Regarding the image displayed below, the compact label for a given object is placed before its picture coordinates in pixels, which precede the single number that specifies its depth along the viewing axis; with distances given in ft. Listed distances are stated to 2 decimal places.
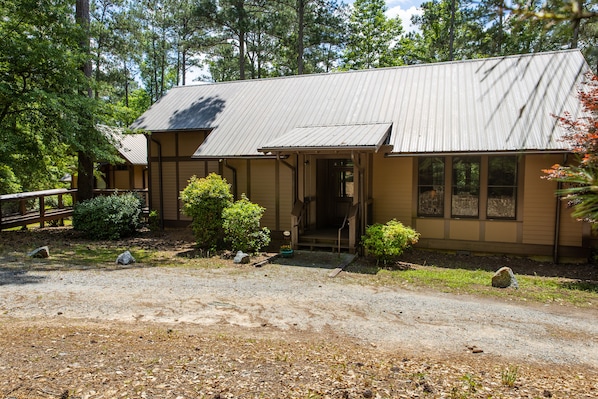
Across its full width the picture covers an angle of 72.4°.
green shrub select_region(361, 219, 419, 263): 31.76
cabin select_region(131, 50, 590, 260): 34.01
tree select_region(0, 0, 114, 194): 38.14
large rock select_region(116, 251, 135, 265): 31.83
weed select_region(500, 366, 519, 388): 12.46
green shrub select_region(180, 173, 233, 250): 37.42
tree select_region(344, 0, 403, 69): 101.19
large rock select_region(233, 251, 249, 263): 33.17
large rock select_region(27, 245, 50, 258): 32.89
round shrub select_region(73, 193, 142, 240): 44.04
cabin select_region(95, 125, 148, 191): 84.48
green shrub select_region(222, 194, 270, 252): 35.88
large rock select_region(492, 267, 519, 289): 26.32
